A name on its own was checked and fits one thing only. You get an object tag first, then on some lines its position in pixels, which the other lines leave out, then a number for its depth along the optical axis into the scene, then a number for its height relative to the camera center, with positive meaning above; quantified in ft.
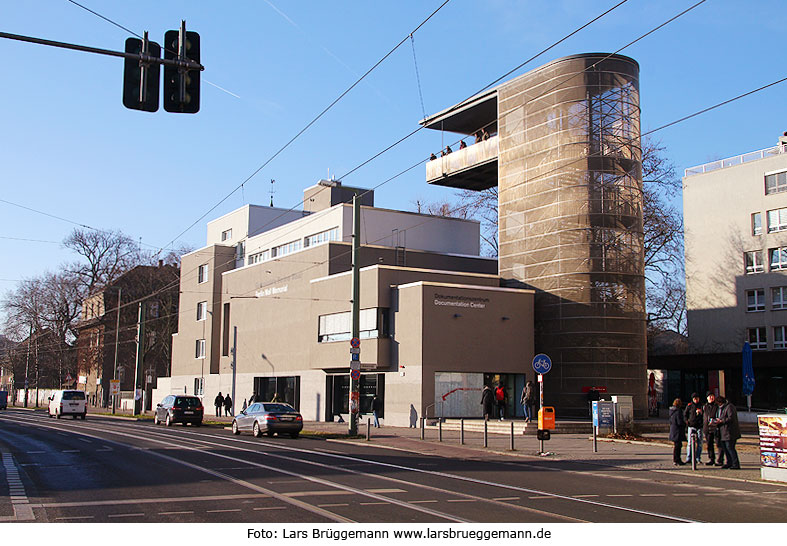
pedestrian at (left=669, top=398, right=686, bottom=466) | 64.39 -5.16
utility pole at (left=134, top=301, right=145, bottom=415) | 173.37 +3.31
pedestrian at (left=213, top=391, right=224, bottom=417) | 168.76 -8.32
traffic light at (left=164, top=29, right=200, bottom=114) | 39.09 +14.98
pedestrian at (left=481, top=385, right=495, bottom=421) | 101.50 -4.39
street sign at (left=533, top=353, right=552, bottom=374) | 74.18 +0.23
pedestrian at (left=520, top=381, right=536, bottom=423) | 100.83 -4.41
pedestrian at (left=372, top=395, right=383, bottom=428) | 111.65 -6.48
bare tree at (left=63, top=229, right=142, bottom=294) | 233.14 +31.91
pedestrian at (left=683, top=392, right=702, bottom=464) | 62.03 -4.66
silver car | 95.66 -7.07
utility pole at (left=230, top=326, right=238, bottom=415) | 171.94 +2.74
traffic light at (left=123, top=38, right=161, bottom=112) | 38.37 +14.34
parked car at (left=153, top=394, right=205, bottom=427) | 129.80 -7.99
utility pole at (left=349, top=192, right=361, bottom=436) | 94.02 +9.83
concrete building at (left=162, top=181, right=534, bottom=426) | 114.52 +9.08
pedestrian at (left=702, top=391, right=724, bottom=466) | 62.72 -4.57
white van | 165.68 -9.08
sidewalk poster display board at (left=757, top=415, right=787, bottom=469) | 52.90 -5.15
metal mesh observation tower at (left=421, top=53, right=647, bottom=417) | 126.82 +23.47
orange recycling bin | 70.74 -4.95
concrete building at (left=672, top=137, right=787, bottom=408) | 166.81 +24.69
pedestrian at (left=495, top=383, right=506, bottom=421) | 111.34 -4.73
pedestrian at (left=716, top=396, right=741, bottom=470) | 59.16 -4.91
